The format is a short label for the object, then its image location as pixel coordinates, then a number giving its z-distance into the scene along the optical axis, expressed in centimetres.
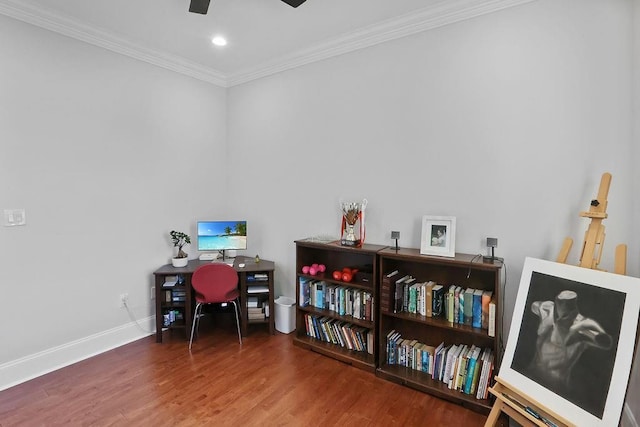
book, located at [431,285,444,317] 251
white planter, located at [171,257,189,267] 345
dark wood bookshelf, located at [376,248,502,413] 224
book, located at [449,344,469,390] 234
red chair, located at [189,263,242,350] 304
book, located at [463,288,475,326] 238
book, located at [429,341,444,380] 247
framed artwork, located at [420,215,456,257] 250
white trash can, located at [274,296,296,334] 345
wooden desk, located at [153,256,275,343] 324
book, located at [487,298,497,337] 219
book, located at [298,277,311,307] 319
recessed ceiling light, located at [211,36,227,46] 312
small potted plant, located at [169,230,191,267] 346
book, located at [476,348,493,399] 224
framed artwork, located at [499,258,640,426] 146
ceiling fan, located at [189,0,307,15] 217
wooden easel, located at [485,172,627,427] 162
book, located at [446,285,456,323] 243
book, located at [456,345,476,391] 233
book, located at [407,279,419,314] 259
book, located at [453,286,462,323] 242
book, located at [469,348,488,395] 229
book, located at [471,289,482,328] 233
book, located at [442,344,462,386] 238
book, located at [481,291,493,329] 229
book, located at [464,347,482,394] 229
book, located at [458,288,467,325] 240
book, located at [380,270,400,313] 261
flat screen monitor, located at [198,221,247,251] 367
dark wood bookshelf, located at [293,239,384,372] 274
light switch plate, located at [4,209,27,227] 252
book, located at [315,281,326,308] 312
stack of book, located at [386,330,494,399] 227
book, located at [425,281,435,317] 253
